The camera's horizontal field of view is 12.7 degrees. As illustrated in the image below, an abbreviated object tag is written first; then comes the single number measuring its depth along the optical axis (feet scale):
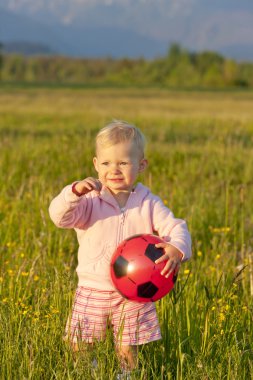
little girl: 17.59
